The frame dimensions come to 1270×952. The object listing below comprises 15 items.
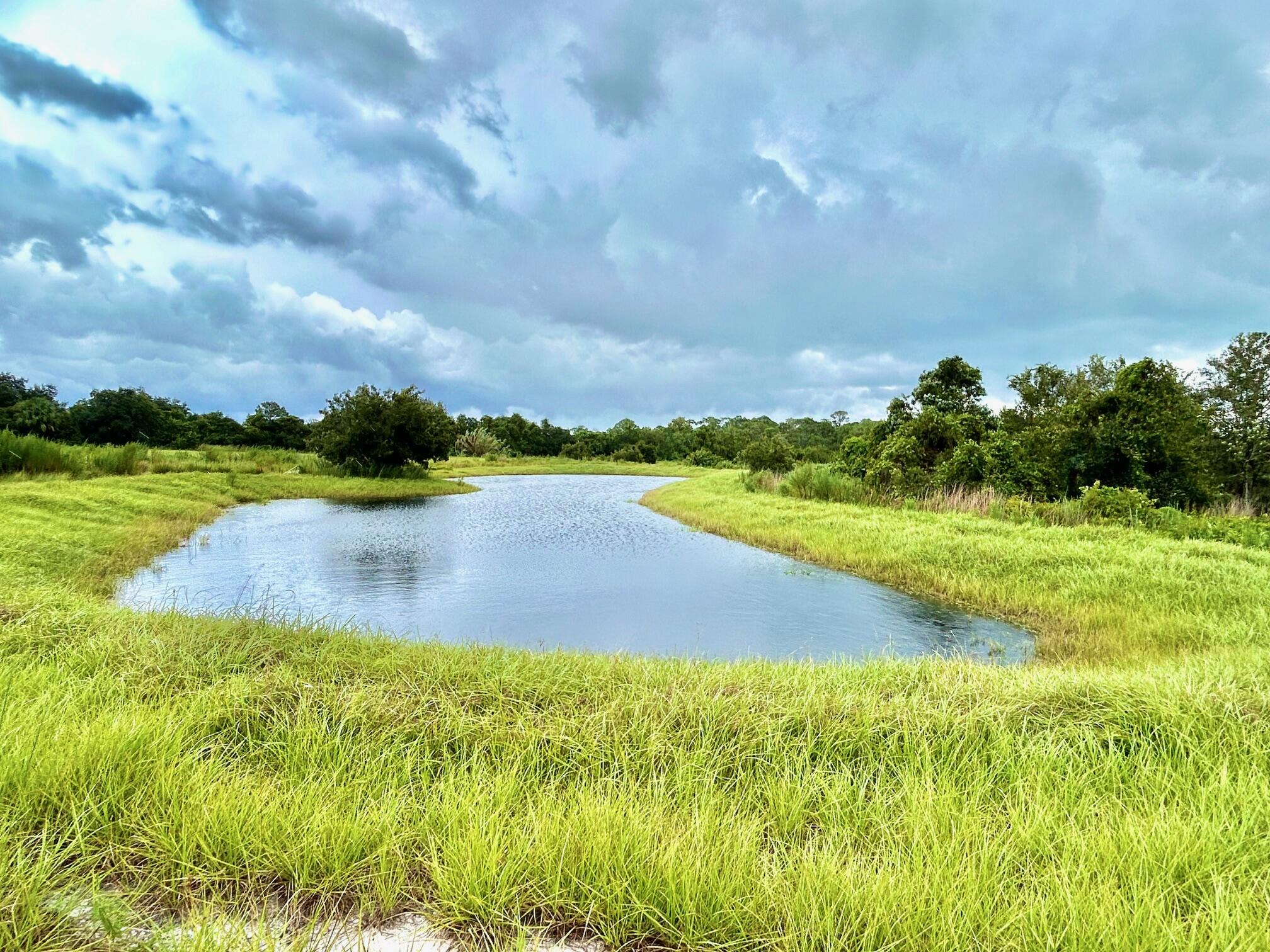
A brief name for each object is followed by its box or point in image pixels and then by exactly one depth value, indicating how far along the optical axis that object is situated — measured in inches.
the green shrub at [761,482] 828.3
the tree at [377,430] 988.6
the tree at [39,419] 1101.1
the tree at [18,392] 1545.3
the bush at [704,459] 2251.5
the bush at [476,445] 2071.9
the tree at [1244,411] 826.2
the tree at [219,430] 2095.2
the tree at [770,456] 983.6
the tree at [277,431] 2162.9
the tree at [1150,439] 537.0
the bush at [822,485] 643.5
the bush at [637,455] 2583.7
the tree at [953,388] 738.2
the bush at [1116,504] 418.0
